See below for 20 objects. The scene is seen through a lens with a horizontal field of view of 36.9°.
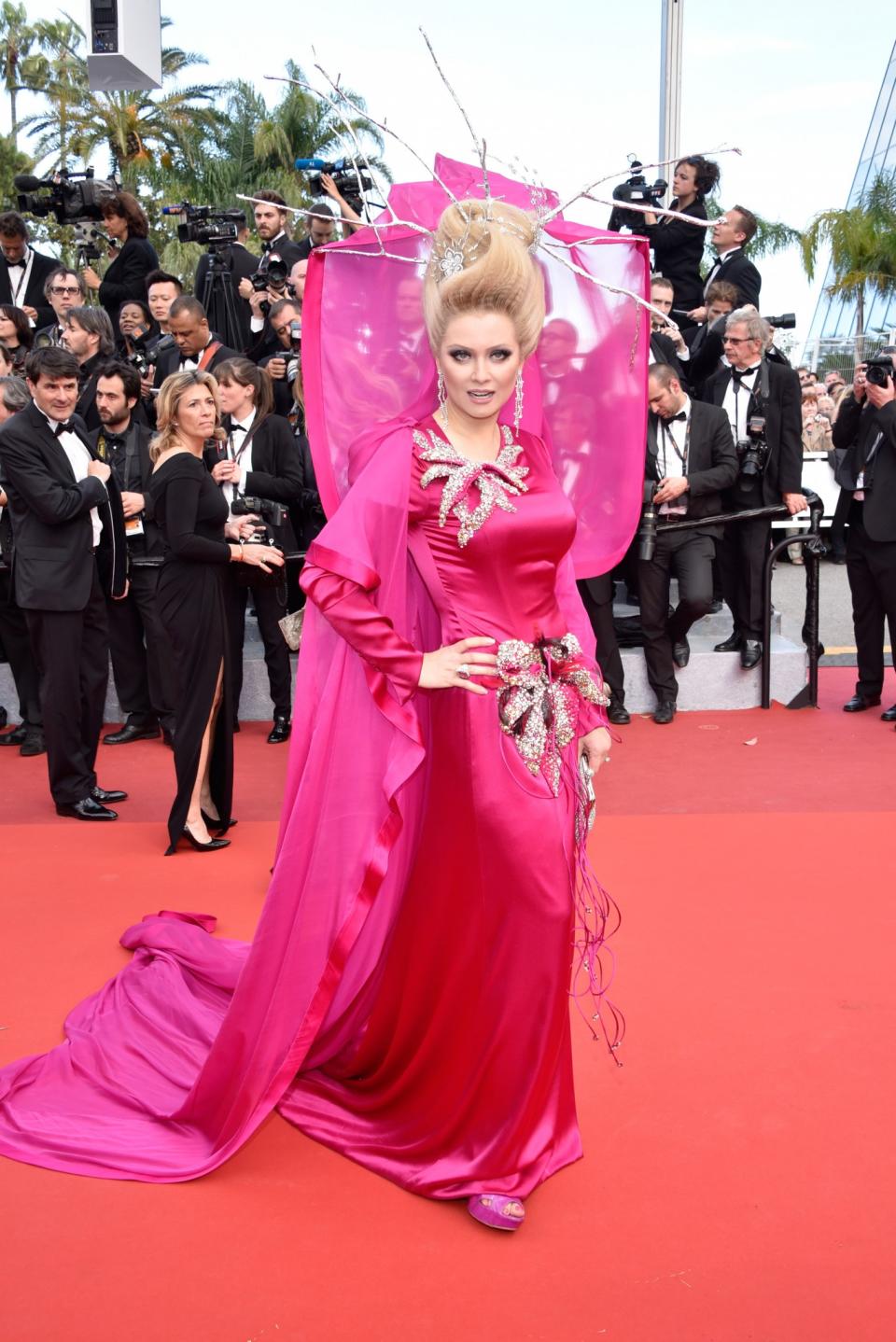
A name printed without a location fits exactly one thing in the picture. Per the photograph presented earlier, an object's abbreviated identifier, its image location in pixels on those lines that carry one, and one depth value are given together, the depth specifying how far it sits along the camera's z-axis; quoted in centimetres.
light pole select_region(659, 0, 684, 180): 1074
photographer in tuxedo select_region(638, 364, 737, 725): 712
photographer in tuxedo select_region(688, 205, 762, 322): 853
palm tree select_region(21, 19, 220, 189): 3080
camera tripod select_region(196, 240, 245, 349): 892
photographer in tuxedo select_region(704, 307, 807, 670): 736
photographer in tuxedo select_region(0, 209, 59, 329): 948
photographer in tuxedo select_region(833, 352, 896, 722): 693
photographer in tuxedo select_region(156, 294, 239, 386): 736
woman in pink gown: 277
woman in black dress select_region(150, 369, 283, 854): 520
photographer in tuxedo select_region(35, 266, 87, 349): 874
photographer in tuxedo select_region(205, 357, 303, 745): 673
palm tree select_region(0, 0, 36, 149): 4028
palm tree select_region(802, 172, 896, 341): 2811
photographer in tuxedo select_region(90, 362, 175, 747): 688
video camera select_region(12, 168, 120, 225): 920
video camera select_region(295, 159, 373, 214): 575
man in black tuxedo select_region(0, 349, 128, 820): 576
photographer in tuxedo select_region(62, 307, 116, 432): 764
